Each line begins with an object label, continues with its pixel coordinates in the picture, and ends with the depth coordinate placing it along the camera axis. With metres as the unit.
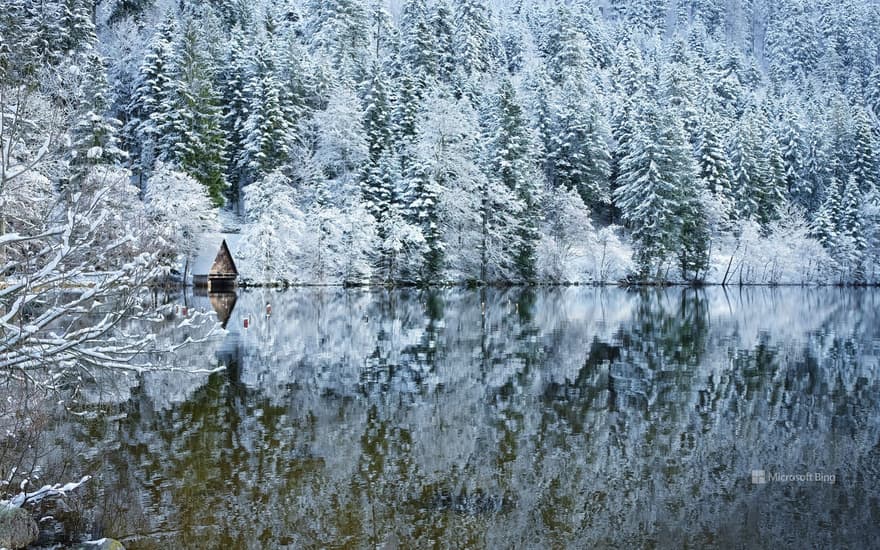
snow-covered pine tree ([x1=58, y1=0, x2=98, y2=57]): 54.73
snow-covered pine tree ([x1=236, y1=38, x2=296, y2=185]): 56.53
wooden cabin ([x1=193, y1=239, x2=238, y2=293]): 49.28
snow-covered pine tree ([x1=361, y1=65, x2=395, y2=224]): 55.62
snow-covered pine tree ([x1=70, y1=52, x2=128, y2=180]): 46.00
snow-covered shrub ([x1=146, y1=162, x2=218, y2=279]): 45.49
